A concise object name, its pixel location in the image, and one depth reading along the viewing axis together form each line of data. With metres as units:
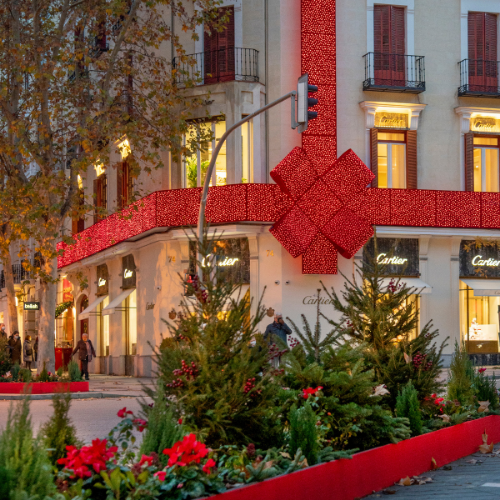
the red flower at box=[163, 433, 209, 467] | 5.92
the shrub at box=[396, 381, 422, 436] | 10.27
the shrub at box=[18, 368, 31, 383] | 23.71
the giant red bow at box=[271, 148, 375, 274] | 31.33
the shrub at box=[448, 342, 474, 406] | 13.07
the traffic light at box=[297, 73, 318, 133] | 21.20
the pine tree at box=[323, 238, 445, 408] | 11.07
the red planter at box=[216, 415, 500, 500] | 6.84
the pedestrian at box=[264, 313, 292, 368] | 23.08
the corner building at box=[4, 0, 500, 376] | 31.88
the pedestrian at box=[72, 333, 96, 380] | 33.25
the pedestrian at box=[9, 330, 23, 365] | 33.72
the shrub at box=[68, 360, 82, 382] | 24.30
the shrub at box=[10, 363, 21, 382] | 24.32
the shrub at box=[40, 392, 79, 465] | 5.82
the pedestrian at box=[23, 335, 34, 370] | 39.53
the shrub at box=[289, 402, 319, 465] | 7.74
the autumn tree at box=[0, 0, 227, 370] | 24.25
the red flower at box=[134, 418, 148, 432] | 6.81
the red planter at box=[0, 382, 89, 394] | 23.41
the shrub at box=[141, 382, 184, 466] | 6.19
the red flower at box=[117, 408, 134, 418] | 7.12
